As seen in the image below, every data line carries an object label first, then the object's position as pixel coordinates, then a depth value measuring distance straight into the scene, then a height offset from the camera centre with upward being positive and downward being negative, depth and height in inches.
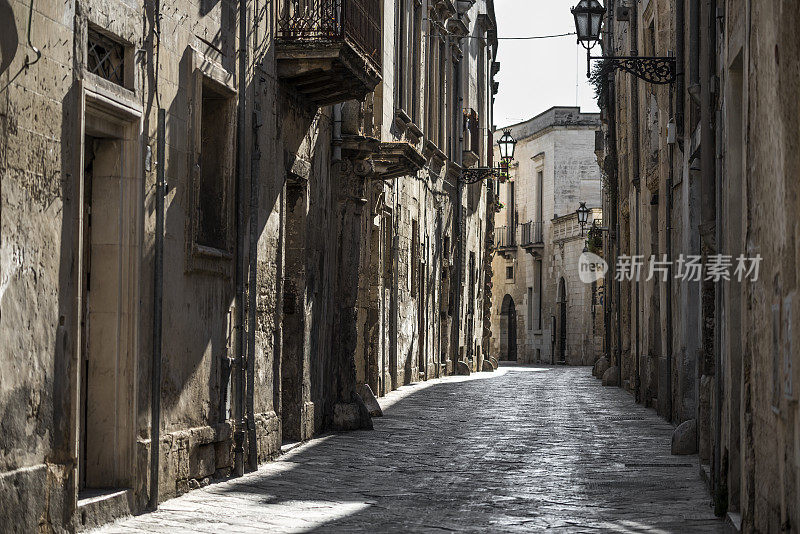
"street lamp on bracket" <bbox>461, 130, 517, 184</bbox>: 1177.4 +147.5
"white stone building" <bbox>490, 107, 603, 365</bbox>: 1838.1 +119.2
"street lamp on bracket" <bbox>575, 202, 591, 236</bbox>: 1594.5 +135.9
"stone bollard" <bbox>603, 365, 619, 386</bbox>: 1024.7 -48.4
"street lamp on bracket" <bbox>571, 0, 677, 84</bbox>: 613.3 +149.2
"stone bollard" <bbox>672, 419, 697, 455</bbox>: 470.9 -46.3
